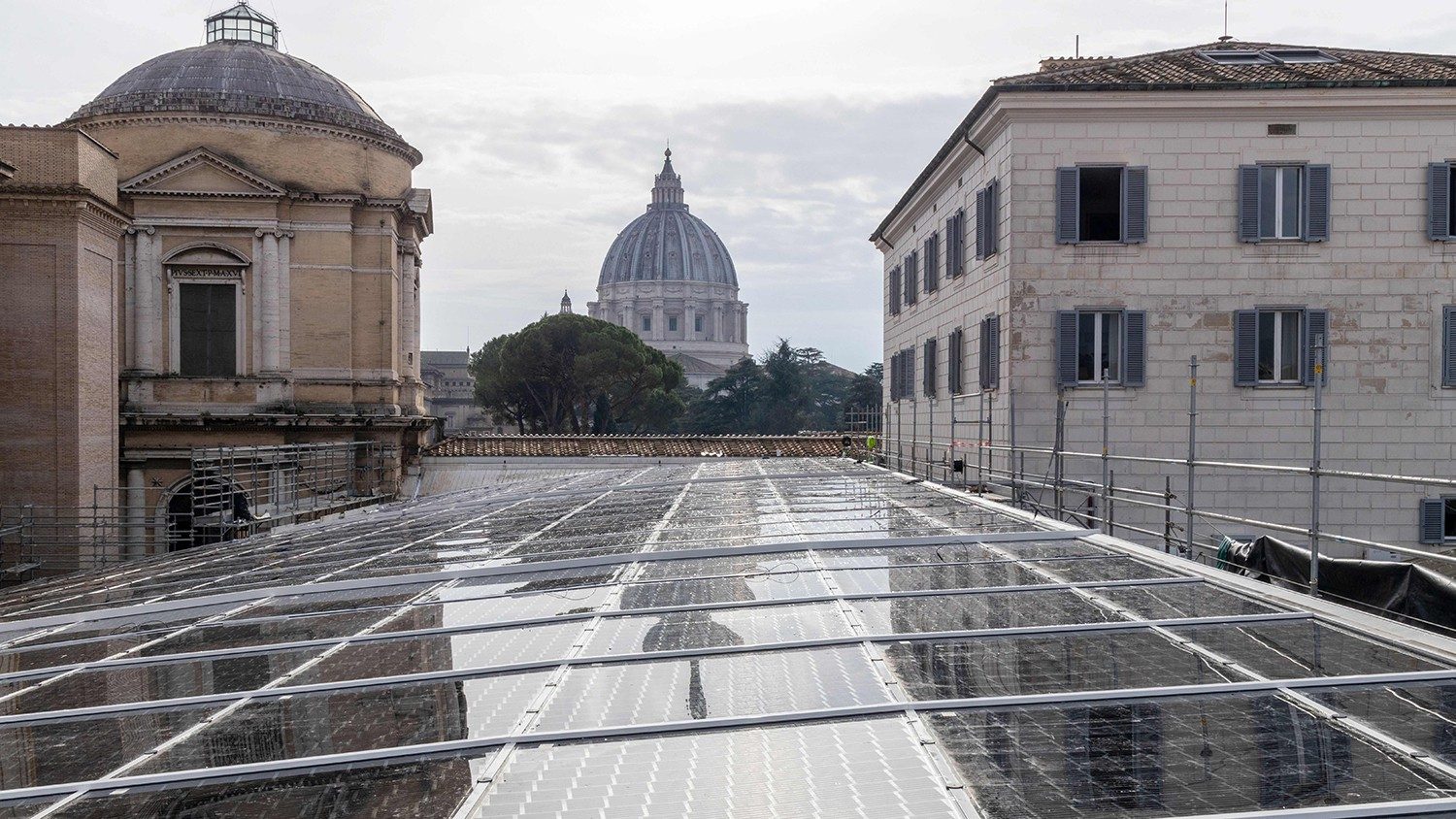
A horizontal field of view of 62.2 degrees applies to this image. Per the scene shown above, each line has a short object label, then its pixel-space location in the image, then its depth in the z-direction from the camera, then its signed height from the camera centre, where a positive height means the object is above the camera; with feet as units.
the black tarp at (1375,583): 29.66 -5.02
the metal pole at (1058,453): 49.80 -2.63
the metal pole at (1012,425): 56.43 -1.25
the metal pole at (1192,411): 38.18 -0.43
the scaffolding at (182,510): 70.38 -8.61
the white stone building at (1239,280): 66.59 +6.58
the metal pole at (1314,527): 29.14 -3.20
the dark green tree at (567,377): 227.20 +4.18
